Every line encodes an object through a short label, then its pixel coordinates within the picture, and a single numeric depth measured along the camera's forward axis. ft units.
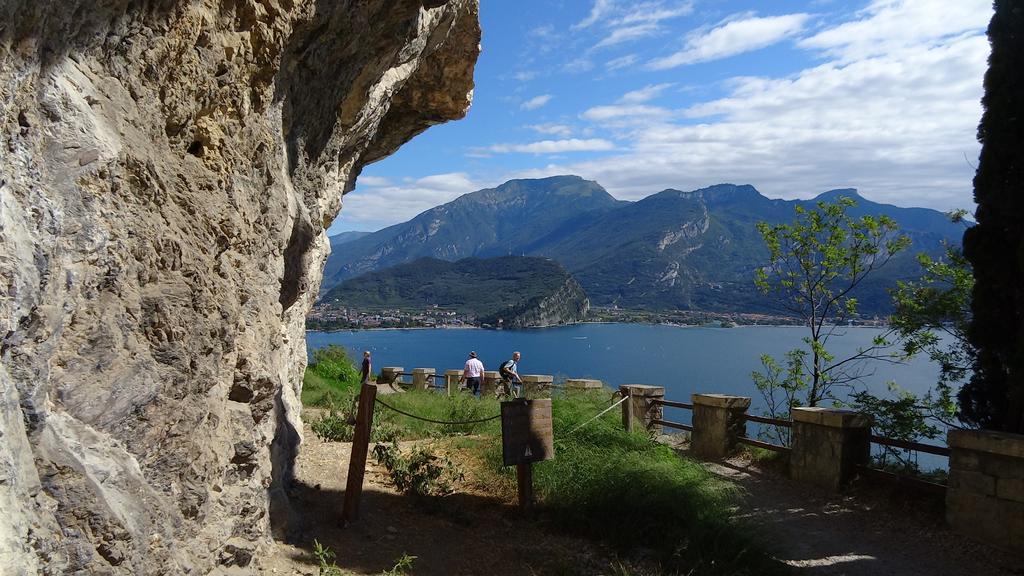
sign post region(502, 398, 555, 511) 25.58
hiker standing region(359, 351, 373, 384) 59.77
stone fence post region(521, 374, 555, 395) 52.98
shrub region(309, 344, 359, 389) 64.81
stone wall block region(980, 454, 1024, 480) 21.64
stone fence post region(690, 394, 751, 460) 36.55
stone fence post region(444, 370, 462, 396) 64.35
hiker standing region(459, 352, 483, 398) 60.03
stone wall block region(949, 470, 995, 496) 22.52
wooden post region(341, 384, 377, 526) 23.57
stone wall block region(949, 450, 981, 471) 22.88
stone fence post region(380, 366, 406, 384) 70.95
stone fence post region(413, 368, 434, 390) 66.83
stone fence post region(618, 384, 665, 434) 41.04
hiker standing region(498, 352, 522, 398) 53.67
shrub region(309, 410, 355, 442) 37.65
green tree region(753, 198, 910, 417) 45.14
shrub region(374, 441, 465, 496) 27.84
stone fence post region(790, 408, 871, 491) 28.71
